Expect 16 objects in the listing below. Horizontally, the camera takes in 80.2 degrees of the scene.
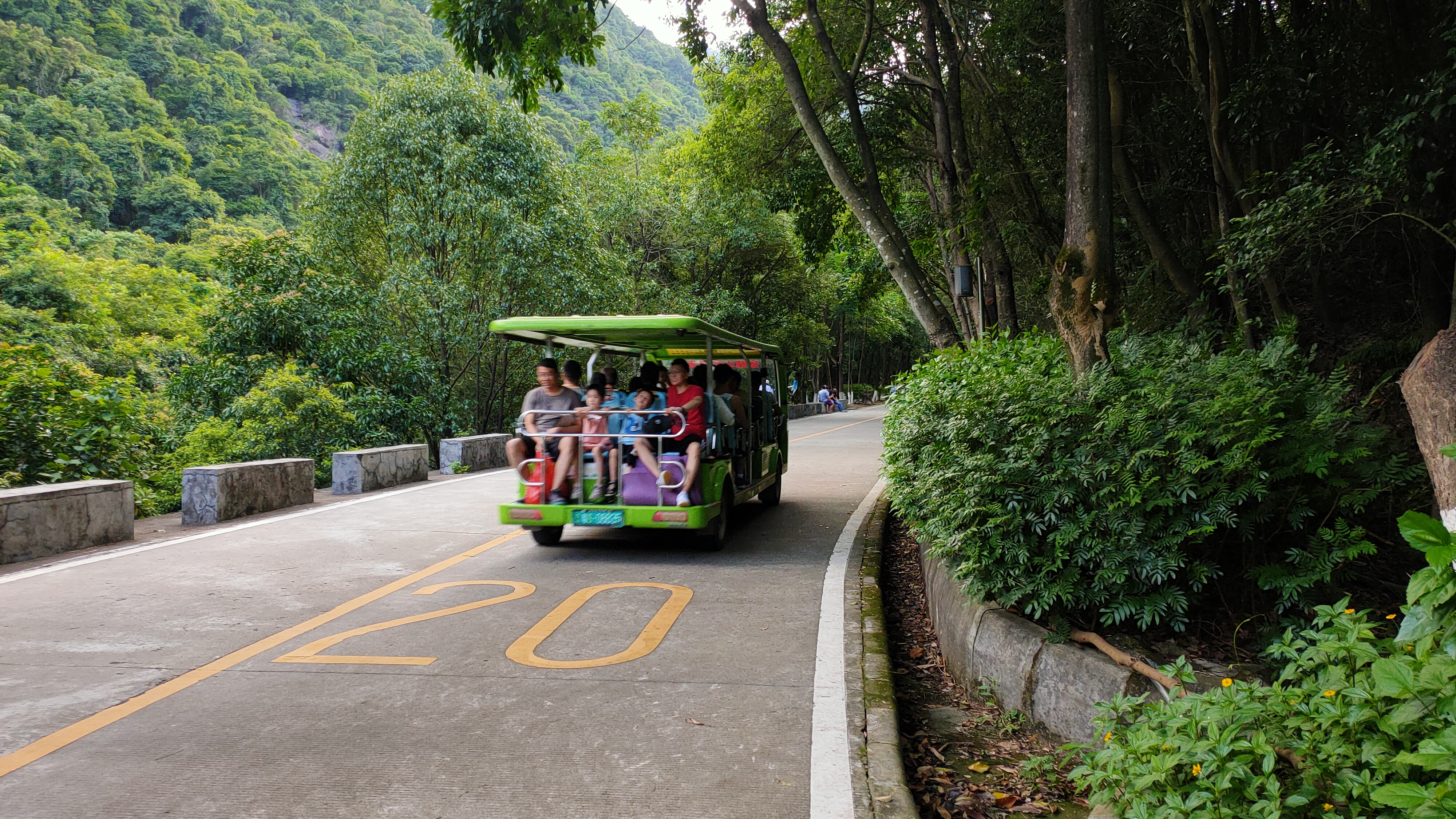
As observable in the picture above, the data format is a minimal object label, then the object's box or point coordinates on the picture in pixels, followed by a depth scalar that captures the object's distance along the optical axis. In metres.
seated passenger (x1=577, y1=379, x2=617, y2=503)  7.90
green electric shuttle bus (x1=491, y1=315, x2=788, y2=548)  7.71
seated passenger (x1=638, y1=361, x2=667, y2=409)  9.11
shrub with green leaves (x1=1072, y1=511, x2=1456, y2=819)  2.31
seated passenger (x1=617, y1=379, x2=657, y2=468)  8.02
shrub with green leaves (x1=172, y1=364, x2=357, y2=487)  13.19
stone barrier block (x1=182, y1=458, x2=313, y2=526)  9.46
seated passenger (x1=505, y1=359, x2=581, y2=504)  7.89
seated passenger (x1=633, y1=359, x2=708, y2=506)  7.78
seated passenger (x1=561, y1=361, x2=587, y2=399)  8.91
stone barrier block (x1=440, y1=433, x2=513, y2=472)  14.87
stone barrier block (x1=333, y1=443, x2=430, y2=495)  11.92
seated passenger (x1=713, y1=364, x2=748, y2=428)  9.04
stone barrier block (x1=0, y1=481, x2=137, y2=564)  7.40
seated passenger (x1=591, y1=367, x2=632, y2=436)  8.38
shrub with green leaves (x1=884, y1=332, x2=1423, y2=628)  3.99
